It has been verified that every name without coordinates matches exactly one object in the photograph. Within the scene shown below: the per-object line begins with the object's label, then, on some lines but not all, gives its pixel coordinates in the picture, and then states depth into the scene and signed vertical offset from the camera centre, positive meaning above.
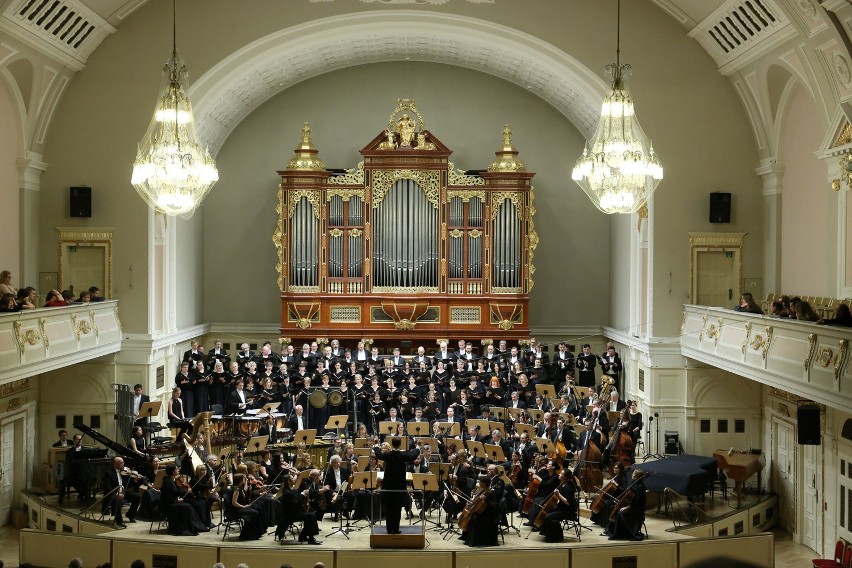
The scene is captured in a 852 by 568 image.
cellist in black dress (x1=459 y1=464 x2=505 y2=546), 12.99 -3.14
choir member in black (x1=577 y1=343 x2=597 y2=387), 19.47 -1.63
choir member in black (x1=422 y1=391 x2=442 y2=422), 16.89 -2.16
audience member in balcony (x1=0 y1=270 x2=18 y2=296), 14.16 +0.00
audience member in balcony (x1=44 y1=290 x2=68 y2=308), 15.89 -0.28
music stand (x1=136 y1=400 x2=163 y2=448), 16.39 -2.12
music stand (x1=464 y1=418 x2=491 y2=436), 15.37 -2.20
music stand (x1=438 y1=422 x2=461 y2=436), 15.31 -2.26
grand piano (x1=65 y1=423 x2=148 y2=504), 15.45 -2.91
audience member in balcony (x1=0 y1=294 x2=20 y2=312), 14.05 -0.29
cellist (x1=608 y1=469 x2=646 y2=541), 13.48 -3.19
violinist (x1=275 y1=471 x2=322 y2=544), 13.32 -3.13
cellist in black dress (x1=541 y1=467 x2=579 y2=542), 13.29 -3.06
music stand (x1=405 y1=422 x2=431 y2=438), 15.48 -2.28
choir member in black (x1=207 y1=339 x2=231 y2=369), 19.27 -1.43
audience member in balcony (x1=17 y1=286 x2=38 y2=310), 14.73 -0.23
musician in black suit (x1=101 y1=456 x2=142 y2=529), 14.45 -3.16
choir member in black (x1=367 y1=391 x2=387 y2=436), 17.27 -2.23
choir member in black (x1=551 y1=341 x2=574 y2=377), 19.55 -1.54
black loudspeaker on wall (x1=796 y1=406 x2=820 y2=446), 13.58 -1.97
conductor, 12.72 -2.64
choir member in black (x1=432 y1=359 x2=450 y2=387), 18.11 -1.70
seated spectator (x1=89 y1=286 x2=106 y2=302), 17.60 -0.21
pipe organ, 20.83 +0.88
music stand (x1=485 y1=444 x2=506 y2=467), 14.33 -2.48
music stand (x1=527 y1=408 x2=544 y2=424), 16.23 -2.15
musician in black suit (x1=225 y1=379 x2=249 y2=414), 17.16 -2.03
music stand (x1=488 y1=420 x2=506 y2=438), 15.23 -2.21
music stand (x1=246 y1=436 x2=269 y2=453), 14.97 -2.43
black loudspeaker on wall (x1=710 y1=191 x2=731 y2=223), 18.02 +1.36
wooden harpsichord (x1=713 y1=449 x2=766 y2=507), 15.91 -2.96
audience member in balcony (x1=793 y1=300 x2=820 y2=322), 13.23 -0.37
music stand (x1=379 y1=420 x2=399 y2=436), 15.28 -2.23
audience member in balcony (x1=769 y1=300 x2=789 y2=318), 14.18 -0.35
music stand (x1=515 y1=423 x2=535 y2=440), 15.21 -2.25
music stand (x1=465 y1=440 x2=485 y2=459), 14.45 -2.42
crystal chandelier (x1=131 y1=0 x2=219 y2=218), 12.52 +1.63
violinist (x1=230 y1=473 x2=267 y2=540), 13.46 -3.16
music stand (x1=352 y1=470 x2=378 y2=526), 13.58 -2.73
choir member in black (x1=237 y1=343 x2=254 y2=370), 18.73 -1.42
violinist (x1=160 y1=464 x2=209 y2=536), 13.77 -3.17
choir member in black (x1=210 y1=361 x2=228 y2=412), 18.30 -1.92
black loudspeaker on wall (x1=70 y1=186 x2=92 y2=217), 18.14 +1.52
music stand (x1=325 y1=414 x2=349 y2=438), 15.90 -2.24
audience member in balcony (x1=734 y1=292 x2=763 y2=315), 15.27 -0.32
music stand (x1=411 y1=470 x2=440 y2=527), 13.36 -2.70
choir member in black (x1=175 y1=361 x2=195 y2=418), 18.17 -1.93
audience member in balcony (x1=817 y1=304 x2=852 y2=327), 12.27 -0.39
